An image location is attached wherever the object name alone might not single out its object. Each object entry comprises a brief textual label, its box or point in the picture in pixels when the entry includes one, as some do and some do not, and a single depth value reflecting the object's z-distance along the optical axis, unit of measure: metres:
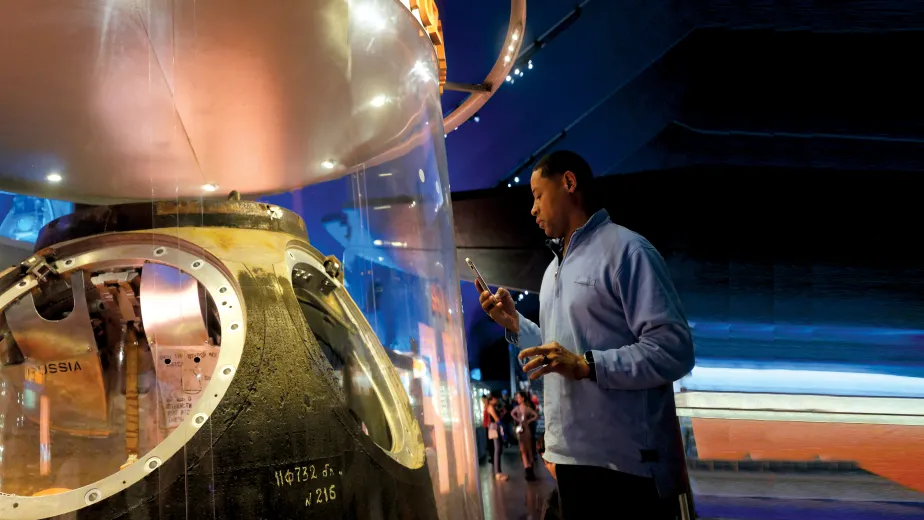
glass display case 1.15
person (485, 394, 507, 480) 6.68
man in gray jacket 1.35
